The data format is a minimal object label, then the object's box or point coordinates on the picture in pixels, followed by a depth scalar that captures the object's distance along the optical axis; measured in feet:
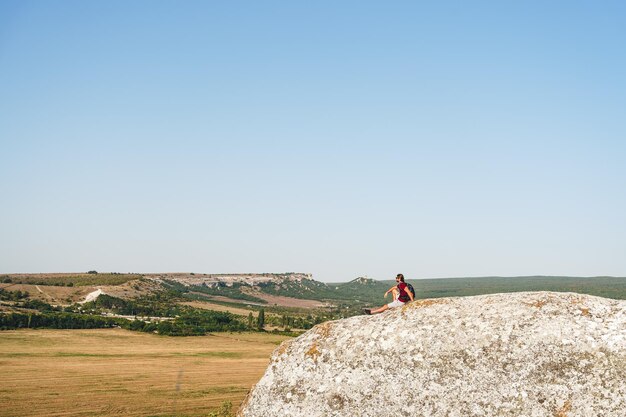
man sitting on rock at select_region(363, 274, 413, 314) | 40.68
